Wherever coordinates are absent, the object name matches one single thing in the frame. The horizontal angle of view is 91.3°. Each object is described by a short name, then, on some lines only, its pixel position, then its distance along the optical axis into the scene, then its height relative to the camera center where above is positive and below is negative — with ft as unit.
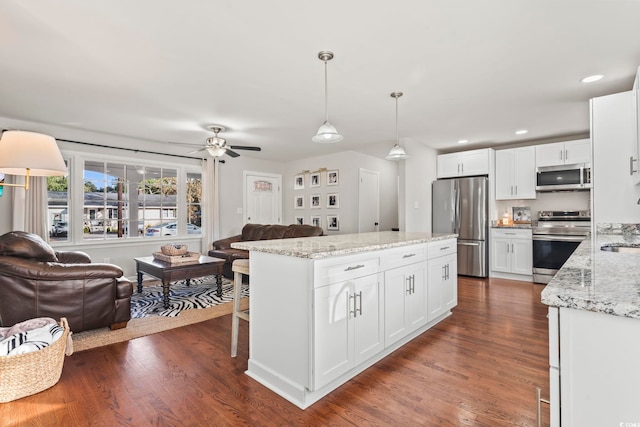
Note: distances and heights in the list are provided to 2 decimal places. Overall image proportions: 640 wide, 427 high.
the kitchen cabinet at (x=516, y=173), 16.51 +2.17
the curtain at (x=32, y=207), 13.26 +0.41
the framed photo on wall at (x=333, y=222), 21.02 -0.51
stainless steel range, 14.92 -1.31
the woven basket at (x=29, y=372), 6.06 -3.13
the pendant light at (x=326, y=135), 8.70 +2.24
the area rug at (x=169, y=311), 9.18 -3.54
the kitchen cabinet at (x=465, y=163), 17.48 +2.95
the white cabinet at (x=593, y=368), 2.42 -1.27
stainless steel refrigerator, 17.19 -0.19
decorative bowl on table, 13.51 -1.54
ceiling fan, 14.33 +3.25
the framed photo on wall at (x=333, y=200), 21.08 +0.97
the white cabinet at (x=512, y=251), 16.19 -2.01
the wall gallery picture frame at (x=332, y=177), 21.12 +2.54
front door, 21.99 +1.25
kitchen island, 6.01 -2.04
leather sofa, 16.75 -1.22
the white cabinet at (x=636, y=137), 7.28 +1.91
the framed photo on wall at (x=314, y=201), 22.16 +0.96
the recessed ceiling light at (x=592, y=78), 9.26 +4.06
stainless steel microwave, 15.02 +1.76
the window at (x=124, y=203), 15.28 +0.68
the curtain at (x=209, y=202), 19.38 +0.82
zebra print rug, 11.62 -3.49
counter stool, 7.77 -2.07
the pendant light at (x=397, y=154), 11.56 +2.24
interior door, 20.49 +0.90
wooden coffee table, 11.87 -2.18
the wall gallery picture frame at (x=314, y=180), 22.15 +2.50
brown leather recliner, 8.36 -2.05
